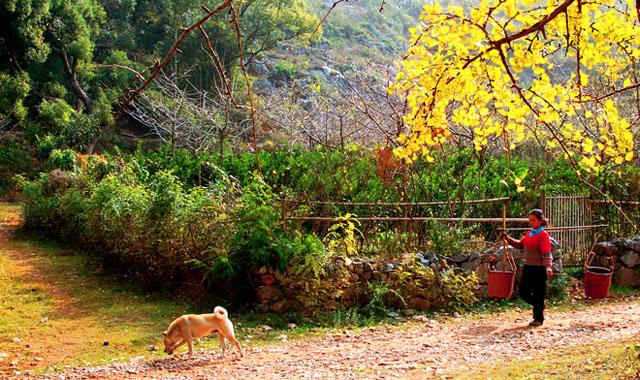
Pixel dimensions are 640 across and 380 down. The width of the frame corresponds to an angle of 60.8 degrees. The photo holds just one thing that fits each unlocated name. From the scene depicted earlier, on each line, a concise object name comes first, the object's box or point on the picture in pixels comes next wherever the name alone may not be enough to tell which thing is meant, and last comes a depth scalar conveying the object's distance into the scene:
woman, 5.70
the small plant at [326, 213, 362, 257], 6.44
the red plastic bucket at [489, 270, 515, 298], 5.90
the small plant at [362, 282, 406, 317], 6.20
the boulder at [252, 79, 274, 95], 26.53
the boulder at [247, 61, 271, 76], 28.33
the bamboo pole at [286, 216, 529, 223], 6.43
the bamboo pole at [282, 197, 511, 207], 7.11
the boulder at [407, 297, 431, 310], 6.42
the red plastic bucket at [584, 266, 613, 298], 6.51
